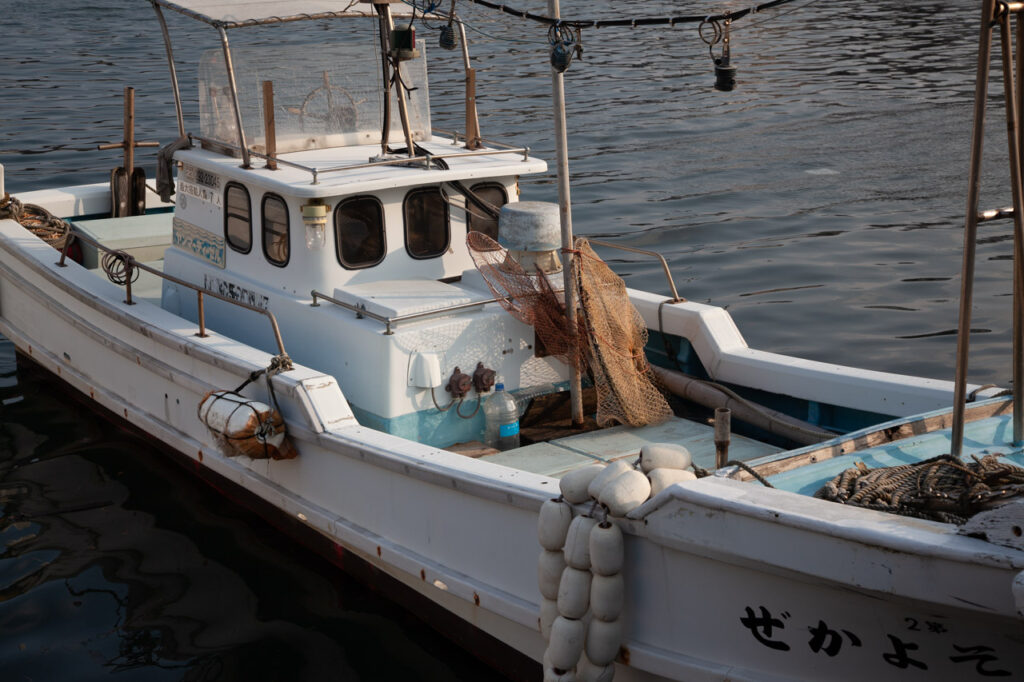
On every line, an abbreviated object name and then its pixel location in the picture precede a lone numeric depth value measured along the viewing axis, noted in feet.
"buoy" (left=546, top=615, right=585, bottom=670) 18.30
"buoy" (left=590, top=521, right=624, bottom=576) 17.85
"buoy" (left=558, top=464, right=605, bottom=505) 18.45
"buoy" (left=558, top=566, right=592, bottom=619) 18.19
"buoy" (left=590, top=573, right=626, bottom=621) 18.07
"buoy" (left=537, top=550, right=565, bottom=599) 18.54
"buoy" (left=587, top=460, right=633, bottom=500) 18.11
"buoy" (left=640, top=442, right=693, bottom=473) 18.65
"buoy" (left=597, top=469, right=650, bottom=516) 17.83
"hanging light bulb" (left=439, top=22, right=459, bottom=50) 27.66
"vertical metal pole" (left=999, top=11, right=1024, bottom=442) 16.79
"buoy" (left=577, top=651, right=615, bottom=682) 18.56
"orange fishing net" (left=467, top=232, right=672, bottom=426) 25.25
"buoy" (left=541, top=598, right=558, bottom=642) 18.76
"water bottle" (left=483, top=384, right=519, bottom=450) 25.53
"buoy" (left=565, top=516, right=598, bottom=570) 18.06
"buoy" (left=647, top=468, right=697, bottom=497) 18.10
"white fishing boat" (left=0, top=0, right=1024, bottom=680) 16.40
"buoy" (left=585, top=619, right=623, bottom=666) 18.30
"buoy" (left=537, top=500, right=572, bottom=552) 18.42
